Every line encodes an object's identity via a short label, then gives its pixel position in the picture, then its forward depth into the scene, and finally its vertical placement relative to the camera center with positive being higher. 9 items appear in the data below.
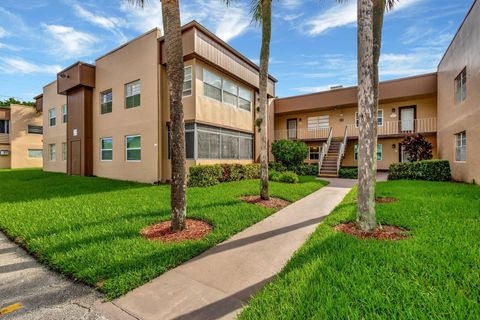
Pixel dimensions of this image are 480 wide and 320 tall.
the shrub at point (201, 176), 10.46 -0.81
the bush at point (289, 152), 15.79 +0.41
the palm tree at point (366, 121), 4.74 +0.76
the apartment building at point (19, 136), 25.67 +2.63
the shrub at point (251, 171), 13.13 -0.76
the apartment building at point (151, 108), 11.38 +2.96
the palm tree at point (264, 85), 7.62 +2.54
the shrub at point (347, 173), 15.43 -1.07
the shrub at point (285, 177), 12.26 -1.05
